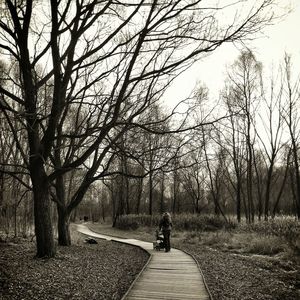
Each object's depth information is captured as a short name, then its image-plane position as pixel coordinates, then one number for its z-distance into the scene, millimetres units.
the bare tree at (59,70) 9336
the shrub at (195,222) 25911
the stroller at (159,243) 15031
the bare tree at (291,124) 24500
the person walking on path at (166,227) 14452
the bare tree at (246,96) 26297
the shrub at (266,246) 14422
